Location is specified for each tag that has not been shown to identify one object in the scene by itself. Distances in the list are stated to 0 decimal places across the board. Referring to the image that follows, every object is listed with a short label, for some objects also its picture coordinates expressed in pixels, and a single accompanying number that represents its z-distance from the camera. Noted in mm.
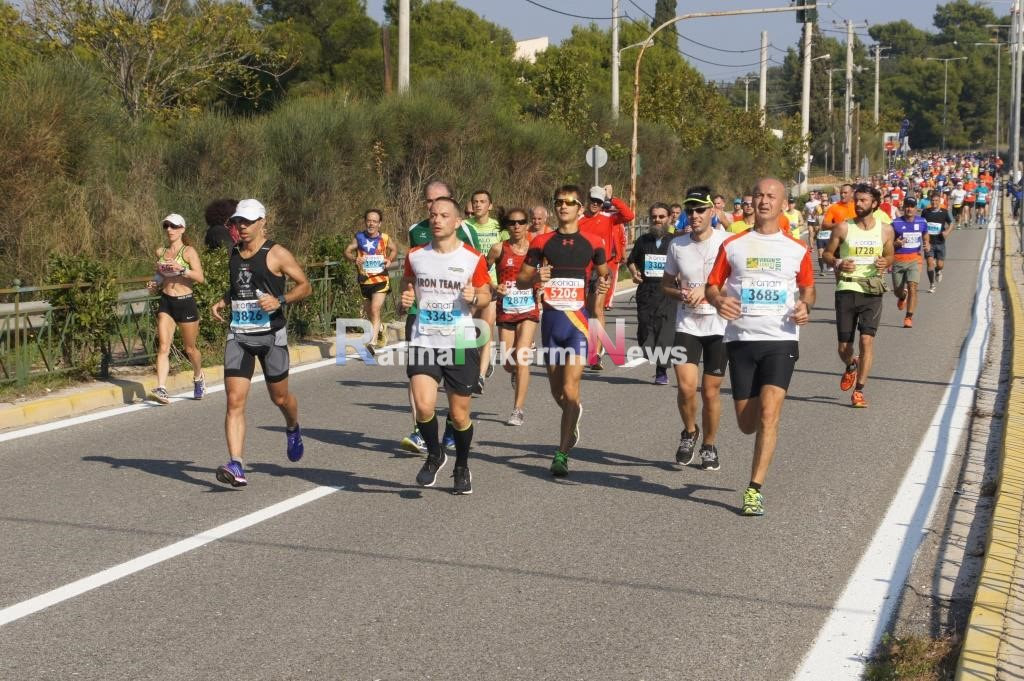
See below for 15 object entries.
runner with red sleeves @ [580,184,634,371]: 13664
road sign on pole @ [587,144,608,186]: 32750
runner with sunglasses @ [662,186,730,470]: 9172
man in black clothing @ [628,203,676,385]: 13555
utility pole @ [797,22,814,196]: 60812
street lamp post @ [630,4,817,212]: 36688
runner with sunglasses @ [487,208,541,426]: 10664
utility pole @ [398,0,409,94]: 25172
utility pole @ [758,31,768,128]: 66625
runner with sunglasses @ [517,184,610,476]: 9109
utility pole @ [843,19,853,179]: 82200
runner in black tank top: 8500
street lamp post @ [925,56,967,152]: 170962
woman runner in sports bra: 12227
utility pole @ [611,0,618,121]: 40875
